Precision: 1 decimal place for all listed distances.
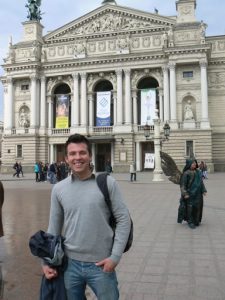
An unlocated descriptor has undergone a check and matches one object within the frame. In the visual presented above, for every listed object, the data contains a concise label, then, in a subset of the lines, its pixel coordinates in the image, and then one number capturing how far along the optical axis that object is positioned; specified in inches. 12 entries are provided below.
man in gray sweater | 121.4
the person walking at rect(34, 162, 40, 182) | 1252.1
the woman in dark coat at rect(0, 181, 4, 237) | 216.5
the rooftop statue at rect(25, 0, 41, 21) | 2172.7
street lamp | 1155.8
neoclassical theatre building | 1753.2
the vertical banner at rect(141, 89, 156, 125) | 1803.8
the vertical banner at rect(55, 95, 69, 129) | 1948.8
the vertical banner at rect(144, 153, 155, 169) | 1691.7
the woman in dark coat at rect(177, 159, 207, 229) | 402.9
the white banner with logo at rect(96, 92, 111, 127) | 1865.2
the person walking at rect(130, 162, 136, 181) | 1157.3
